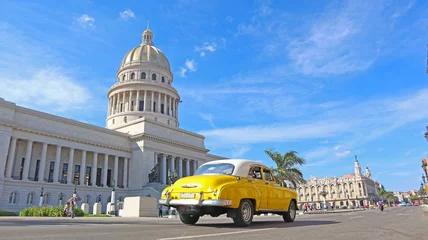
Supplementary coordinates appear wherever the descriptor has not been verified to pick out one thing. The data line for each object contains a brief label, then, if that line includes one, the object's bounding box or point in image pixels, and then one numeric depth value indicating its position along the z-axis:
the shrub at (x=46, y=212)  22.34
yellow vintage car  7.74
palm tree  37.78
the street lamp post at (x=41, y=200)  34.13
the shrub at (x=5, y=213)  25.22
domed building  36.56
